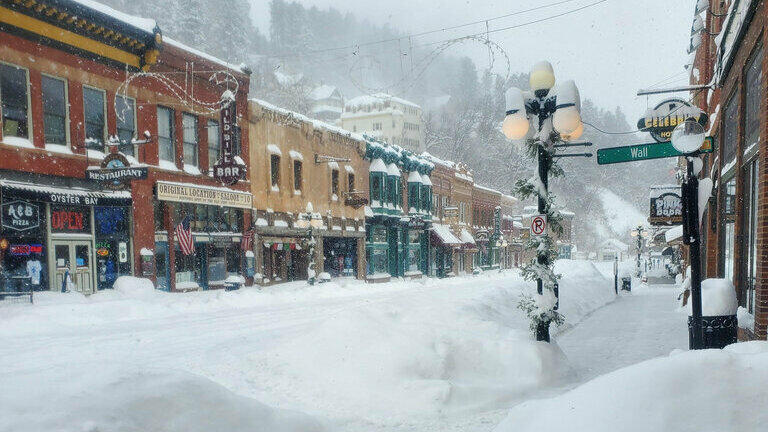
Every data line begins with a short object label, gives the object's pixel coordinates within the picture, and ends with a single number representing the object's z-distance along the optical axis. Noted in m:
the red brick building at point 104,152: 15.13
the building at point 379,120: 96.25
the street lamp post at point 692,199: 6.10
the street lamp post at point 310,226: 24.30
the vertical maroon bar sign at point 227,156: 20.33
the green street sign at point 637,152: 7.14
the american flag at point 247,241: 22.87
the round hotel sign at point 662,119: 8.77
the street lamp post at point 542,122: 7.54
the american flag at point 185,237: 19.72
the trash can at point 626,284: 26.41
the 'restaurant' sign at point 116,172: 16.11
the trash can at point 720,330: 7.10
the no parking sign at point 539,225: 7.76
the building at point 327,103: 113.88
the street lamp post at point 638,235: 41.24
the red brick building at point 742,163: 6.95
